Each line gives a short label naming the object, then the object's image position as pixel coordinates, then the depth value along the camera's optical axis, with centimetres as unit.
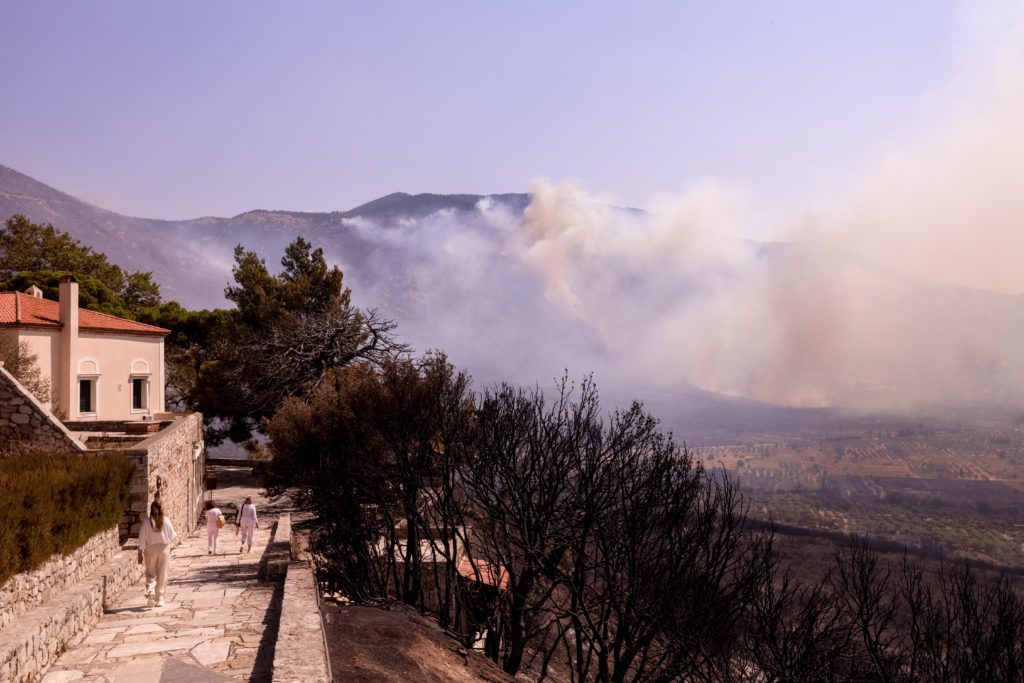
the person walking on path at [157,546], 1141
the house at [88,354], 2588
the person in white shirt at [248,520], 1683
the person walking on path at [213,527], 1650
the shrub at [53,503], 904
